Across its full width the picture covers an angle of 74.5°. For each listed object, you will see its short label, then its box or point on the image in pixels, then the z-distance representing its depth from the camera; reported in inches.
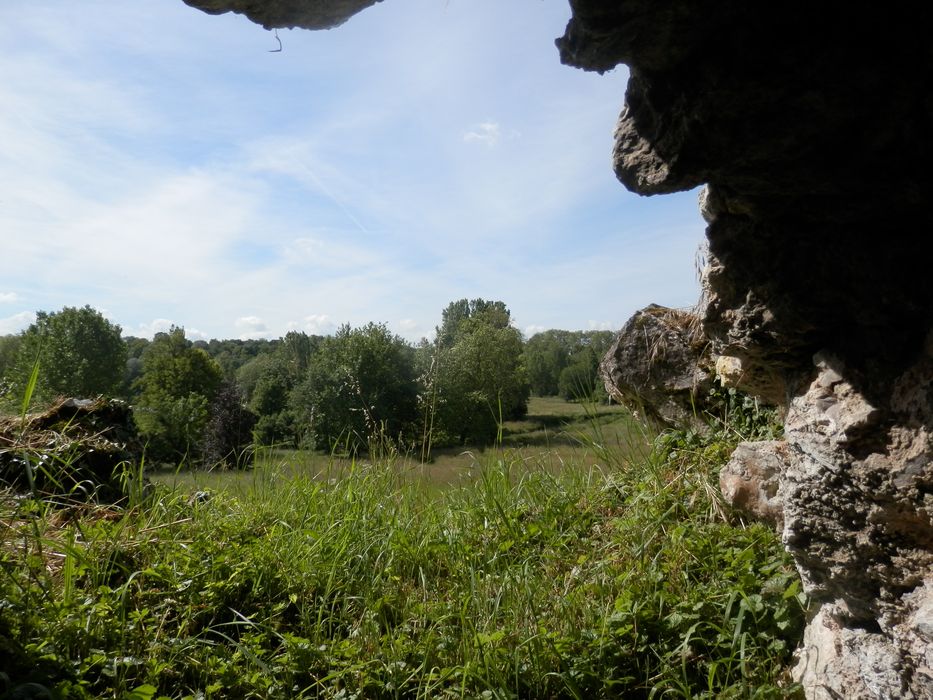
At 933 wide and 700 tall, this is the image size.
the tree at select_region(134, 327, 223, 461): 1023.0
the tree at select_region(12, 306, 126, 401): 816.3
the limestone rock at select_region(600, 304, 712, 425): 179.2
